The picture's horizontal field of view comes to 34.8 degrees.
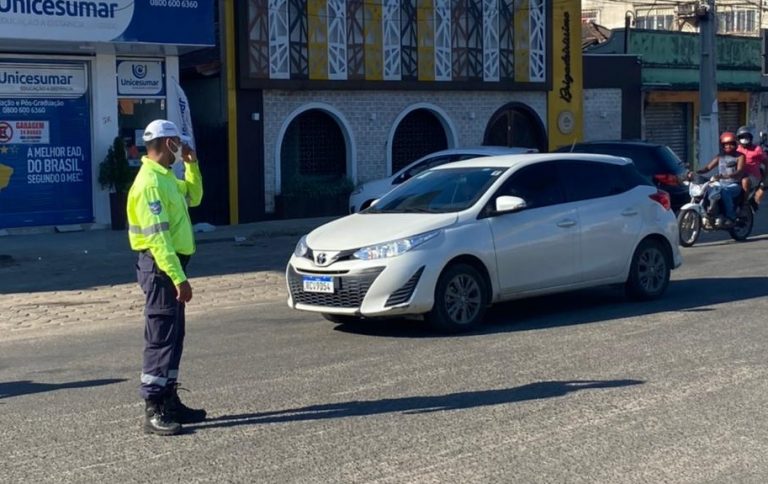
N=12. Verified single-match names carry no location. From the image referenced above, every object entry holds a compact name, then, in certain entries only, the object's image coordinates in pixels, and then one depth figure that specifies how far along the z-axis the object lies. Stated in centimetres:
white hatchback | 1080
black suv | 1978
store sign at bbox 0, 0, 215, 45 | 1942
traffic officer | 750
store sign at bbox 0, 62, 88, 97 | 2062
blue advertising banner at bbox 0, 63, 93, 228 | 2075
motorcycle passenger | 1978
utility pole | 2745
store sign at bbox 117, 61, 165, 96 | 2211
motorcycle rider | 1938
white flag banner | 2191
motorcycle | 1906
